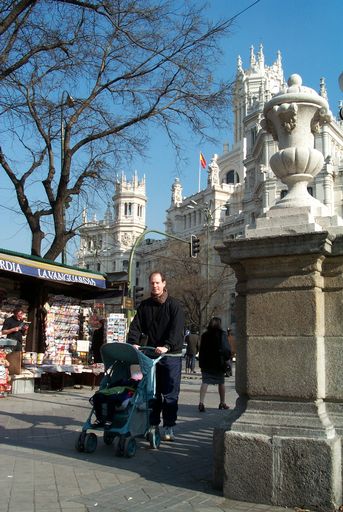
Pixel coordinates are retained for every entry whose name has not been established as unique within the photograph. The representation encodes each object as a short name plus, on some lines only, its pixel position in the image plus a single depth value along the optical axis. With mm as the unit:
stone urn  4957
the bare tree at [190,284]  46906
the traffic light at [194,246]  28622
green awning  11180
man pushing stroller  6395
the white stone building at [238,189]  59969
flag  72062
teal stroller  5961
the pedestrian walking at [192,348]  24750
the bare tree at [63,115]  13492
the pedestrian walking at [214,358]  10211
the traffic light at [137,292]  23797
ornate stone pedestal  4137
